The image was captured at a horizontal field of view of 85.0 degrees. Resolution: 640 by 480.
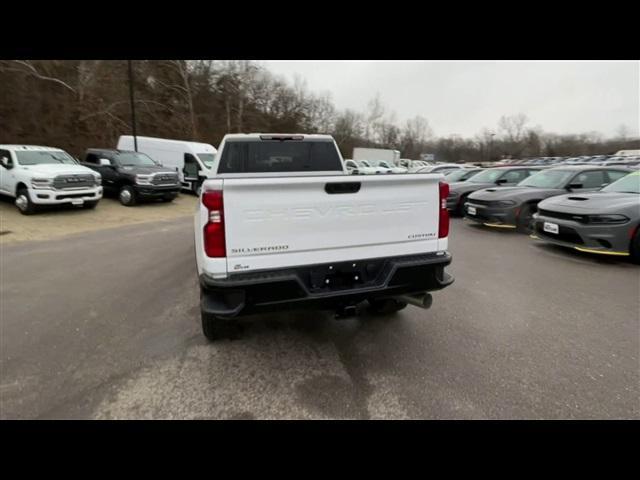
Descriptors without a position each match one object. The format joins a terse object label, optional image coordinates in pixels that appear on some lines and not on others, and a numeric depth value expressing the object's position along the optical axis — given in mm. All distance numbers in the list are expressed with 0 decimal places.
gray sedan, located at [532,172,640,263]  5609
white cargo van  16172
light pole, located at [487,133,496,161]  69438
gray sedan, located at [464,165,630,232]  8352
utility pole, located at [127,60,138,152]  18297
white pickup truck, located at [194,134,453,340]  2418
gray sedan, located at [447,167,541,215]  10948
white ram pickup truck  9961
